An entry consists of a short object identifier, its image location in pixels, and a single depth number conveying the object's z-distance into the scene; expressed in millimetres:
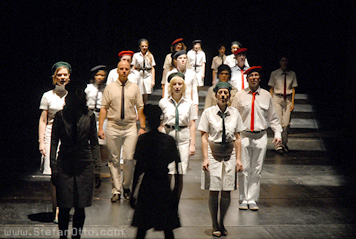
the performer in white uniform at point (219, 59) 18391
